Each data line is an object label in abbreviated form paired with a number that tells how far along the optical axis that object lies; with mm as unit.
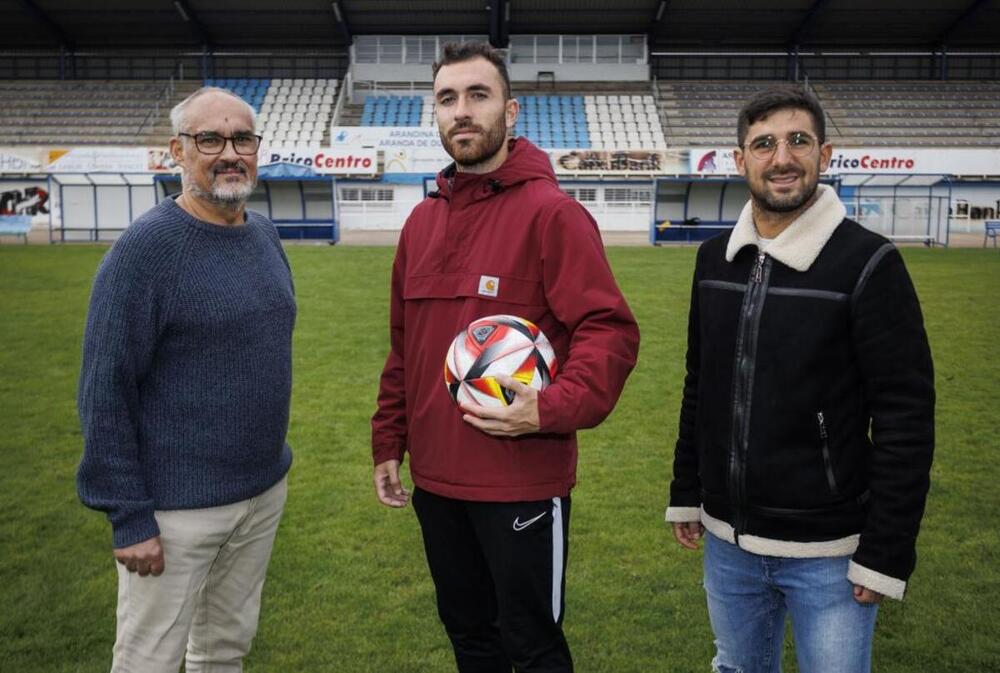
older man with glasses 2520
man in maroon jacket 2500
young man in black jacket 2252
